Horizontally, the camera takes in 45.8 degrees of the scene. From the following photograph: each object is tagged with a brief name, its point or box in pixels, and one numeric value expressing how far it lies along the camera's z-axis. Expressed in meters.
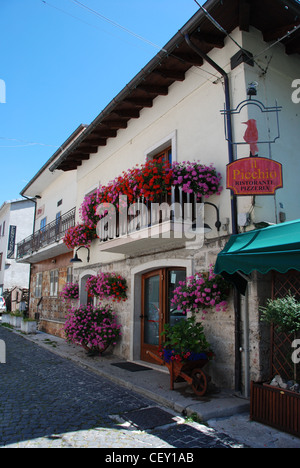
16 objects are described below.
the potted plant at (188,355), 5.39
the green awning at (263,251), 4.19
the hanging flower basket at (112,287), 8.70
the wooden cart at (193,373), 5.30
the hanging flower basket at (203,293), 5.73
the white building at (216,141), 5.59
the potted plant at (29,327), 14.56
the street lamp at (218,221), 6.08
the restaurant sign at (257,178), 5.29
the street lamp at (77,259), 10.84
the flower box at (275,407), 3.95
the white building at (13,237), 26.69
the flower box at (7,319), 19.05
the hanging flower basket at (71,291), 11.58
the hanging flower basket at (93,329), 8.69
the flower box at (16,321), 17.47
